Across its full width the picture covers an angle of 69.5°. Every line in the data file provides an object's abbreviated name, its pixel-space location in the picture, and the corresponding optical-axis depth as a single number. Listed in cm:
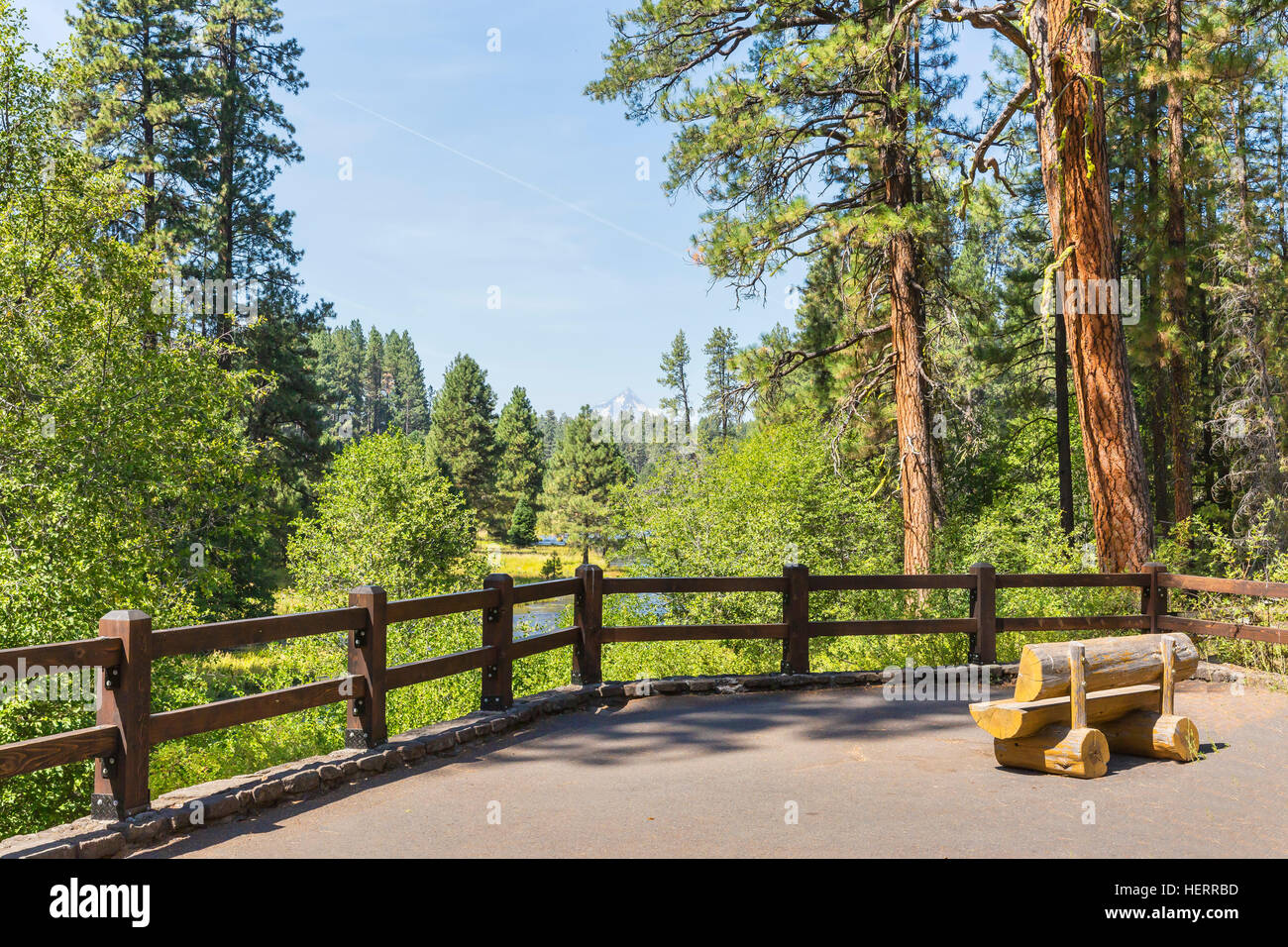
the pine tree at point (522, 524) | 8219
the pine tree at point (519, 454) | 8169
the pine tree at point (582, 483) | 7456
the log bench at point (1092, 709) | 707
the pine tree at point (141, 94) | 3070
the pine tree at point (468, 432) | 7231
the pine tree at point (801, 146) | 1766
